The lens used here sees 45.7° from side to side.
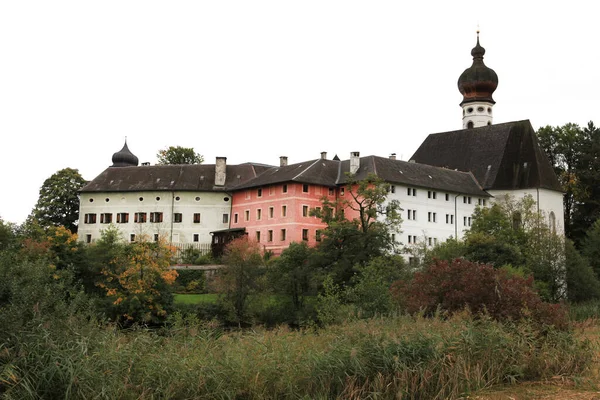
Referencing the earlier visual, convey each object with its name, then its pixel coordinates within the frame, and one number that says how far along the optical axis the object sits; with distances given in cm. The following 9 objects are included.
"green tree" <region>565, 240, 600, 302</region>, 4350
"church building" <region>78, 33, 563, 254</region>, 5650
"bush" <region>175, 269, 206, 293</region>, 4475
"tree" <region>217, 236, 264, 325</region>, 3741
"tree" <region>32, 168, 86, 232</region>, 6606
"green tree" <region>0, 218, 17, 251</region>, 3624
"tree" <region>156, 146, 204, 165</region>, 7731
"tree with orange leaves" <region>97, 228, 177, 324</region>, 3447
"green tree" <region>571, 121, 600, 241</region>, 6719
